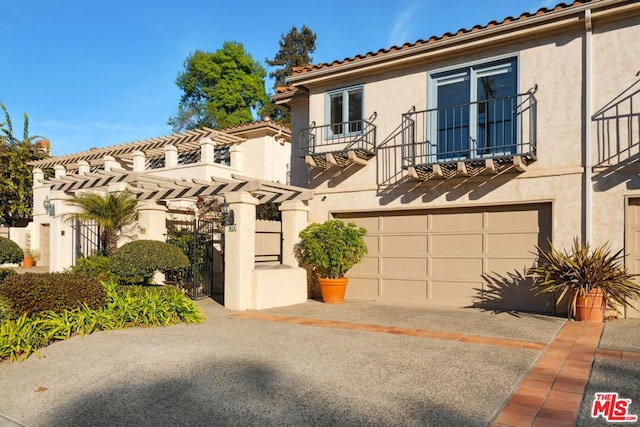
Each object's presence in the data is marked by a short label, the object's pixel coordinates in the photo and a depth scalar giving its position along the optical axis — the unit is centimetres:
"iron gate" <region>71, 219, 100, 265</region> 1388
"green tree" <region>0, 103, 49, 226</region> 2331
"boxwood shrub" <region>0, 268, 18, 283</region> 984
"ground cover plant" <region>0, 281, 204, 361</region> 639
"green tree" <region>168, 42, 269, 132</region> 3180
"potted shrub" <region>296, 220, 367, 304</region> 1057
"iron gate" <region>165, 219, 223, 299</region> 1143
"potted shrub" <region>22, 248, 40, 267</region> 2155
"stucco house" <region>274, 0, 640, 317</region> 863
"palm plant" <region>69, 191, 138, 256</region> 1109
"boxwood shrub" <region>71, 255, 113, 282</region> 1049
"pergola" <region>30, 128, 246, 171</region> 1750
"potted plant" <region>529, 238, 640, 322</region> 791
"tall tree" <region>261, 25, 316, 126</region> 3709
